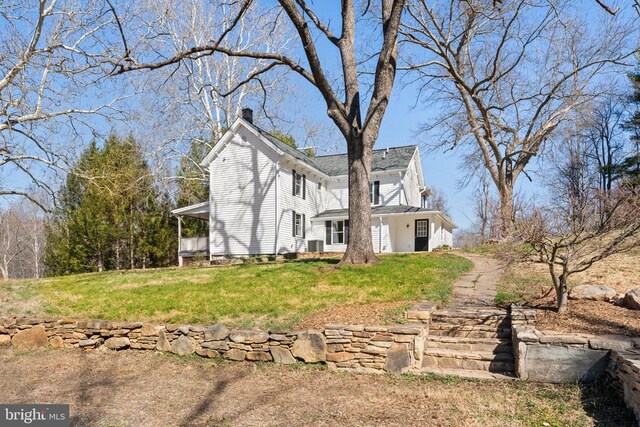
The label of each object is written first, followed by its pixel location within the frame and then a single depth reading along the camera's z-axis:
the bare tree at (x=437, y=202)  52.94
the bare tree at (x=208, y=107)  23.89
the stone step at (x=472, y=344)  5.64
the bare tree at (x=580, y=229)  5.79
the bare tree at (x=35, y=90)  14.17
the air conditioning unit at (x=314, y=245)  22.03
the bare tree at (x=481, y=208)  39.51
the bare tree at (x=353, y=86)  10.87
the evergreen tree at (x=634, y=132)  24.31
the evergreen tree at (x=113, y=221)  22.70
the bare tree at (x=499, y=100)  18.09
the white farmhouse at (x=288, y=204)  19.81
